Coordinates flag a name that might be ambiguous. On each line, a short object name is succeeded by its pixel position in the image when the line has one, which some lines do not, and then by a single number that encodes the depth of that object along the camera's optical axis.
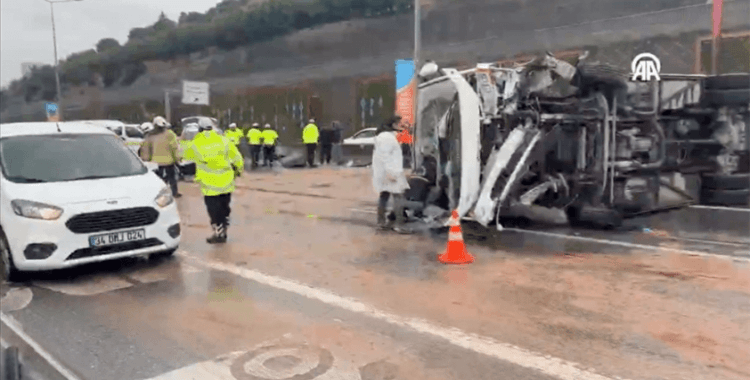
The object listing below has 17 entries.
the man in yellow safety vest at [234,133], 20.99
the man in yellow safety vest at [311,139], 22.05
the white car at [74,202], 6.02
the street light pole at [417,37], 18.34
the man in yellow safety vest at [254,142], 21.99
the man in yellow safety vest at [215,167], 7.70
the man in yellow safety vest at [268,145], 22.11
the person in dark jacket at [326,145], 23.50
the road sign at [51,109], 36.53
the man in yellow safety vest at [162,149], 12.16
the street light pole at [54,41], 45.36
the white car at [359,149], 22.57
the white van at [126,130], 22.07
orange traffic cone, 6.77
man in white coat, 8.53
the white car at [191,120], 28.50
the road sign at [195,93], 27.38
